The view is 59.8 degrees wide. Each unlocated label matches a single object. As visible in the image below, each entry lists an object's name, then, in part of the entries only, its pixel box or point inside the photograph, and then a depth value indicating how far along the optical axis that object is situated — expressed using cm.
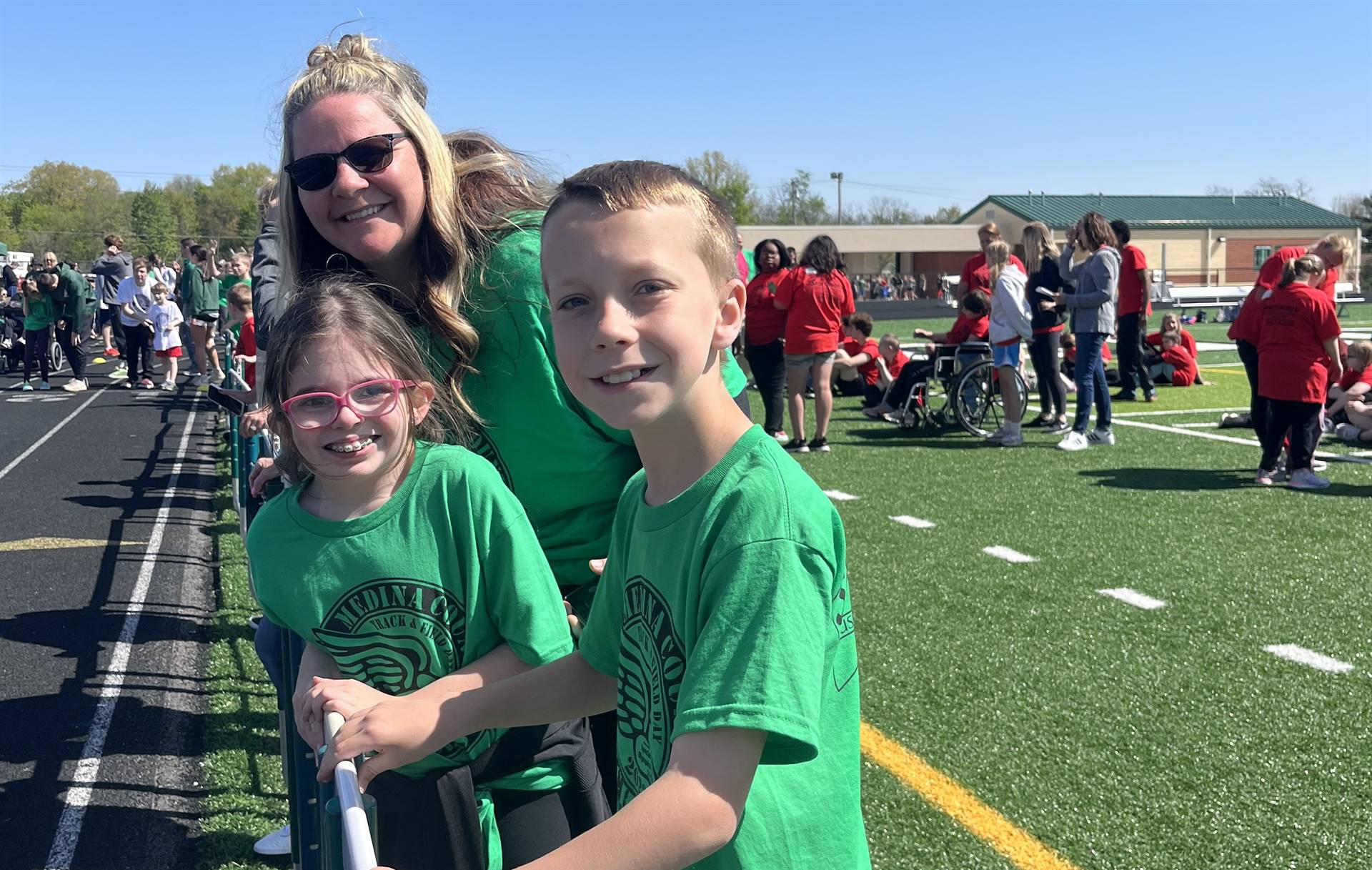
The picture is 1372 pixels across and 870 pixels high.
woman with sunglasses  207
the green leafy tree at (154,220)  11106
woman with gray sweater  1097
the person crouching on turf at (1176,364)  1642
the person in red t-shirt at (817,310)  1070
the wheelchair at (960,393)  1216
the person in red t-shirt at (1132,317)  1304
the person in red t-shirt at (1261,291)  917
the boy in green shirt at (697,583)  116
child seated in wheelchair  1230
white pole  111
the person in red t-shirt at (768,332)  1131
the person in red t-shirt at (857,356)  1441
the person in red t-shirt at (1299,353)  859
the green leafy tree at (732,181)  9875
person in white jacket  1095
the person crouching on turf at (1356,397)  1116
